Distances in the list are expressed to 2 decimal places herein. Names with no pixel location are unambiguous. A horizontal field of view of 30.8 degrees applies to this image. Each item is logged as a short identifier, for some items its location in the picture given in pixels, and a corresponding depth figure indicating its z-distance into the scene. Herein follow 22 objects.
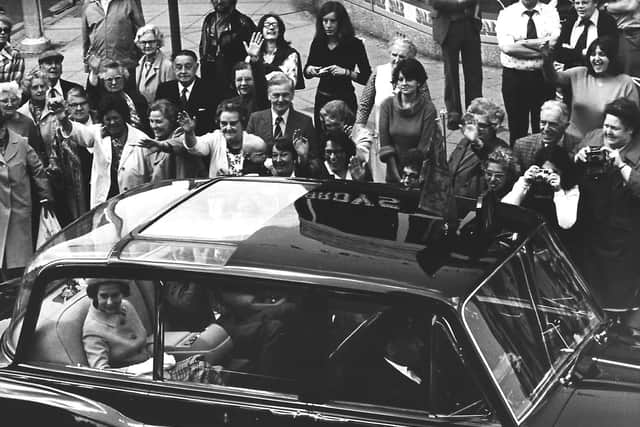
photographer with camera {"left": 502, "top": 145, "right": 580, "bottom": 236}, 7.63
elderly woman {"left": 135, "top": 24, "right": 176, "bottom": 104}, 10.66
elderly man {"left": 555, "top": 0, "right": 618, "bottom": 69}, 9.55
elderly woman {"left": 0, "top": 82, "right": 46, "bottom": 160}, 9.71
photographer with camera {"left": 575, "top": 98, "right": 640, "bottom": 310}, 7.61
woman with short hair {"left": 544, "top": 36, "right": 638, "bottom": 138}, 8.70
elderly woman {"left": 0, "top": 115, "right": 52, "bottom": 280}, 9.34
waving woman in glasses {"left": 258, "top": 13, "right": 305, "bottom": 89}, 10.21
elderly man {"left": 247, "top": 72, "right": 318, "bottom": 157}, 9.05
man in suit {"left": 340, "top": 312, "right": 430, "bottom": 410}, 5.00
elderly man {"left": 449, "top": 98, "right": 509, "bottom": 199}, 8.05
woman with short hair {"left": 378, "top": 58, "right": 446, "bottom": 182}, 8.91
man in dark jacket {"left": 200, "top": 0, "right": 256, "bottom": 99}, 10.59
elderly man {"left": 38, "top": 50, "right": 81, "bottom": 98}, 10.55
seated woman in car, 5.45
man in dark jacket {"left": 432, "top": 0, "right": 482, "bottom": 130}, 10.83
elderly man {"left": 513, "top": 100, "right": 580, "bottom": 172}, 8.02
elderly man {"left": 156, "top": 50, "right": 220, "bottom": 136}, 9.98
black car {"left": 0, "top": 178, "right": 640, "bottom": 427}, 5.00
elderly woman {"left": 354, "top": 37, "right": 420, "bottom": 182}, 9.24
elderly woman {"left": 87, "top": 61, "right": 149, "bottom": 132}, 9.84
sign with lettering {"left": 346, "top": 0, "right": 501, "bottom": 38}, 13.01
